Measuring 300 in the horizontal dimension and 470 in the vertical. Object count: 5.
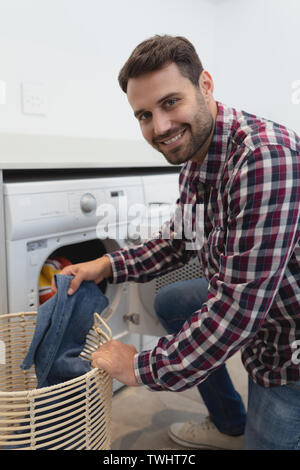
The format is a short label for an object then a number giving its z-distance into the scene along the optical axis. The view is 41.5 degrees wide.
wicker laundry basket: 0.75
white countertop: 1.33
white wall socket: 1.71
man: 0.72
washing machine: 1.11
